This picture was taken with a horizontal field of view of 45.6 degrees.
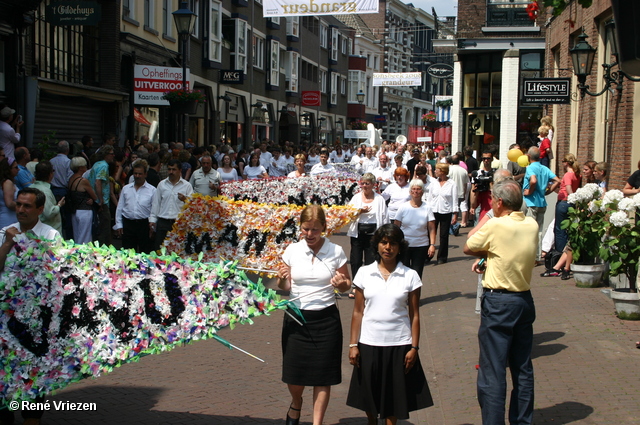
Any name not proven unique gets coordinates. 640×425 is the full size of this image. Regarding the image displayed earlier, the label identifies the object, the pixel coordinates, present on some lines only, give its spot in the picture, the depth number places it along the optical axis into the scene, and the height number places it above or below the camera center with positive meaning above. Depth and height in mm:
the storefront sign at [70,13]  16906 +3234
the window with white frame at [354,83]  63156 +6742
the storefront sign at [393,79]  44188 +5029
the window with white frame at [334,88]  57281 +5745
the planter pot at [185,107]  19531 +1387
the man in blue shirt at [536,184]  12531 -270
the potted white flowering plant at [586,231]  10305 -859
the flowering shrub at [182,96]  19547 +1680
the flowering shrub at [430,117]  40412 +2645
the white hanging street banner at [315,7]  16219 +3386
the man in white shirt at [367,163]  21250 +39
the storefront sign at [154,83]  20250 +2056
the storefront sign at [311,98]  45656 +3943
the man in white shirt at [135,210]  11023 -732
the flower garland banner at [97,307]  5043 -1014
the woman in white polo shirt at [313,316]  5617 -1149
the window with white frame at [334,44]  56791 +9029
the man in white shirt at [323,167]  18469 -85
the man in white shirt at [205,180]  13059 -328
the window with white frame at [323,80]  54544 +6023
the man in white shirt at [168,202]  11117 -605
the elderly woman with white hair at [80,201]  10930 -608
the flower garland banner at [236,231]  11062 -1009
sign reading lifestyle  16641 +1704
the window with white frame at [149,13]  24906 +4833
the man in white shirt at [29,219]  5598 -472
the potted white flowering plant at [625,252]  8695 -965
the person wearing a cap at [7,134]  13688 +419
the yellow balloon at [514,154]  15141 +263
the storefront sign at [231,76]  31656 +3575
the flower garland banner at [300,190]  15250 -551
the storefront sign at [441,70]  37875 +4786
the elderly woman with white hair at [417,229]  10078 -842
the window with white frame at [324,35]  53844 +9247
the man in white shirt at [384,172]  17188 -165
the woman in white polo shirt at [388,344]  5445 -1299
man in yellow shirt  5492 -1052
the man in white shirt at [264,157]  21234 +155
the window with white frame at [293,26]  45062 +8174
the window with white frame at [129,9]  22609 +4549
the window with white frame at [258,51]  38994 +5736
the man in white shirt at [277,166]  21297 -98
